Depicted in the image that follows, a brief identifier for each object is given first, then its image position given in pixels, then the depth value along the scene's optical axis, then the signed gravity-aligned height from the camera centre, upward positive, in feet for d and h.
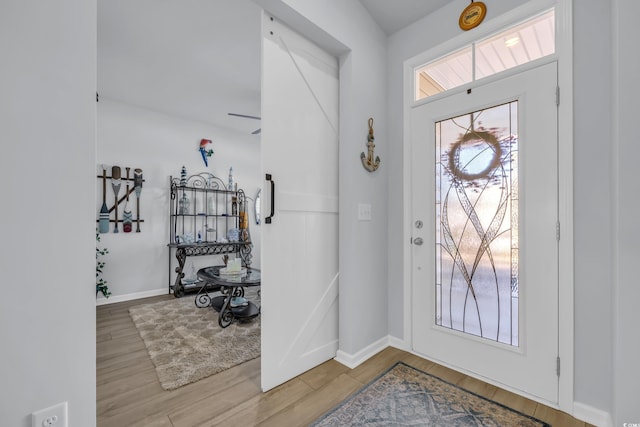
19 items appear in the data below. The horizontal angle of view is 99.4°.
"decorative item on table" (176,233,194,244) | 13.55 -1.27
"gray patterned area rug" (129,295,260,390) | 6.43 -3.75
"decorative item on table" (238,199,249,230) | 15.62 -0.18
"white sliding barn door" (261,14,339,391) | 5.73 +0.20
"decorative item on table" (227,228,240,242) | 15.05 -1.23
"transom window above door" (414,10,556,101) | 5.53 +3.62
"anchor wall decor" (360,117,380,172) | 7.20 +1.61
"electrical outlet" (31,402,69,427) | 3.00 -2.31
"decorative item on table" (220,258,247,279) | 9.95 -2.14
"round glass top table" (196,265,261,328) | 9.22 -3.20
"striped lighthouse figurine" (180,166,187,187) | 13.53 +1.81
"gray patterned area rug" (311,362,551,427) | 4.79 -3.69
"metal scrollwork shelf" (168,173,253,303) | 13.33 -0.52
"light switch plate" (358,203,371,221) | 7.00 +0.03
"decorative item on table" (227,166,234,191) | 15.53 +1.75
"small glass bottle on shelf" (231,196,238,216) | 15.61 +0.46
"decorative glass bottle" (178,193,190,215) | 13.60 +0.40
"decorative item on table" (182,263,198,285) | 13.25 -3.30
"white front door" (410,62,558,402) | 5.33 -0.40
